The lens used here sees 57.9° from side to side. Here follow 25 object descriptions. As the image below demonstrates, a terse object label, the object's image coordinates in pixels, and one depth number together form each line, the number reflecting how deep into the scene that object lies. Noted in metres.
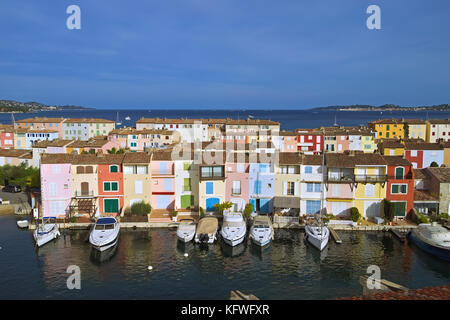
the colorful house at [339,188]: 39.28
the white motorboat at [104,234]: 31.90
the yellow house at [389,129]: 88.19
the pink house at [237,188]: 40.19
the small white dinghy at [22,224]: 37.81
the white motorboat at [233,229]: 33.28
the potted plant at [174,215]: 38.44
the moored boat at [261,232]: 33.01
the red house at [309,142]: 72.19
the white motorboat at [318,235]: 32.56
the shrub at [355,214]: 38.03
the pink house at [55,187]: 39.22
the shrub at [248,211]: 38.50
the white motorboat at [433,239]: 31.34
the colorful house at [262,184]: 40.16
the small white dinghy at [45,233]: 33.31
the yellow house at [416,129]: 87.47
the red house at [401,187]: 38.84
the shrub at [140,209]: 38.69
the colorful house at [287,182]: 39.53
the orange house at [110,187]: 39.75
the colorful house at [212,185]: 39.66
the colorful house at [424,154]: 56.09
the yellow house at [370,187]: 39.03
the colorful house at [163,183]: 40.66
